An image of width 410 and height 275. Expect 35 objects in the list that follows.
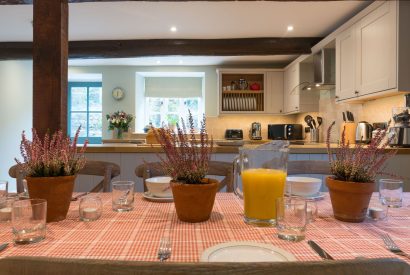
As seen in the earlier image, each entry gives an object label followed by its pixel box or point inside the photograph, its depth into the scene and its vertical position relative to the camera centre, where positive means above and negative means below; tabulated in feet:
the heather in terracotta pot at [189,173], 2.91 -0.37
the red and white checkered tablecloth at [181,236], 2.21 -0.86
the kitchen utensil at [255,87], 18.16 +2.98
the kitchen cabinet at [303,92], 15.17 +2.26
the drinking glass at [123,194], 3.53 -0.69
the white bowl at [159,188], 3.99 -0.70
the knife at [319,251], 2.13 -0.85
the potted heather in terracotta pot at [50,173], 2.91 -0.38
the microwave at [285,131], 17.17 +0.31
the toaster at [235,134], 18.47 +0.14
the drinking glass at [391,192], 3.75 -0.69
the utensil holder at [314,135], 15.33 +0.08
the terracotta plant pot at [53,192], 2.89 -0.55
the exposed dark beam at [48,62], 5.27 +1.29
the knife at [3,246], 2.22 -0.83
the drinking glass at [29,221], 2.42 -0.71
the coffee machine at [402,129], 8.09 +0.22
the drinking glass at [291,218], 2.57 -0.72
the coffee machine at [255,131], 18.35 +0.33
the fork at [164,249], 2.13 -0.84
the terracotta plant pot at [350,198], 2.89 -0.60
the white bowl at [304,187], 3.91 -0.66
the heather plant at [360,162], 2.89 -0.25
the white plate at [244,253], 2.09 -0.84
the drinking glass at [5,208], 2.99 -0.76
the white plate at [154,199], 3.84 -0.81
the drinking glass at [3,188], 3.61 -0.64
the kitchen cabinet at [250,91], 17.85 +2.71
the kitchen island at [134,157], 7.78 -0.56
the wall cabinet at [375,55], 7.84 +2.46
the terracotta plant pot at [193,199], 2.91 -0.62
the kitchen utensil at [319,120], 15.05 +0.83
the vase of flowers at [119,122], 16.84 +0.76
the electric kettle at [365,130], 9.98 +0.23
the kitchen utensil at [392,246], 2.18 -0.84
